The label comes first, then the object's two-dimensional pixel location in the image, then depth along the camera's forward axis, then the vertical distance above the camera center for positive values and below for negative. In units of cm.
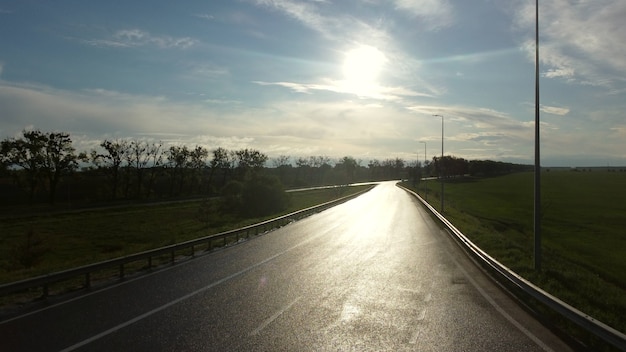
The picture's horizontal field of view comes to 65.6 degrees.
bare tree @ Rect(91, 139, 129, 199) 8595 +117
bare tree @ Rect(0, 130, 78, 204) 7569 +205
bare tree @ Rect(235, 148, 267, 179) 11831 +249
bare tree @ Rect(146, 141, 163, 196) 9256 -13
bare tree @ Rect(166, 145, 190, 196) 9781 +145
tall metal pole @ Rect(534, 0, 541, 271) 1438 +3
